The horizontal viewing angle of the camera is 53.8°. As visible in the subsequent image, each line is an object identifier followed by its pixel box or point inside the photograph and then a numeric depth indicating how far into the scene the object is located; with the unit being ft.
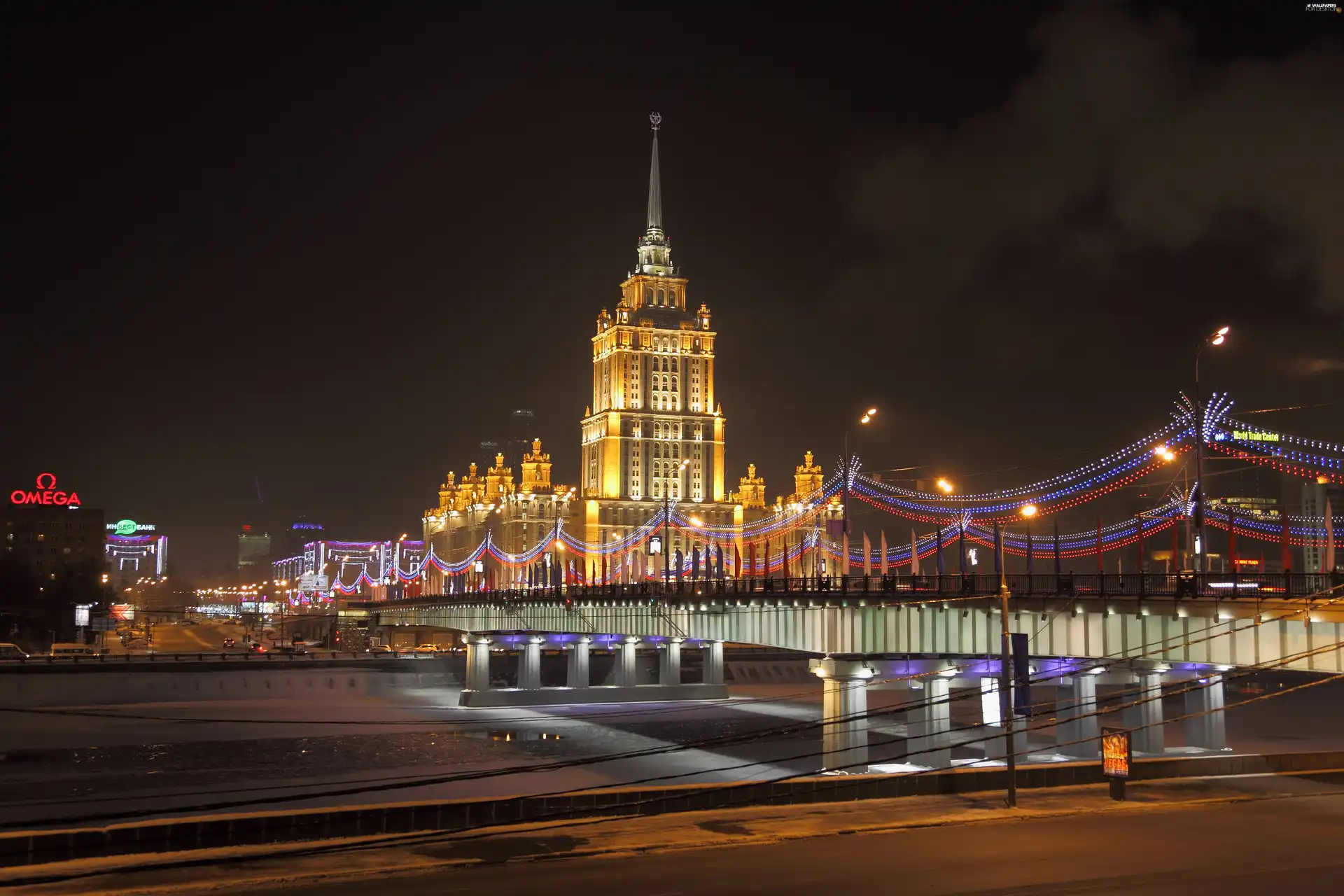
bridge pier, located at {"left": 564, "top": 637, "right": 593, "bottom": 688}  365.20
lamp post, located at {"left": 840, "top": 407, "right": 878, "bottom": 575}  185.78
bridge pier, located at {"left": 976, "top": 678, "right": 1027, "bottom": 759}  201.57
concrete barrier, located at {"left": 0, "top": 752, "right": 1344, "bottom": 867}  87.45
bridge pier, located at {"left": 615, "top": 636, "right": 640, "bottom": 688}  360.07
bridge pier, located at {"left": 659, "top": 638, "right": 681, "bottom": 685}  361.51
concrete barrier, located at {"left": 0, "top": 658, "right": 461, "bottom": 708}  323.37
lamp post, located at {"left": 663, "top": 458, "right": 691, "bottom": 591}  289.00
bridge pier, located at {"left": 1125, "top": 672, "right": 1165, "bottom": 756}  168.96
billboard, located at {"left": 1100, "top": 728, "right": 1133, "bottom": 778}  108.58
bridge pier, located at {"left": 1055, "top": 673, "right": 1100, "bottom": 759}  188.96
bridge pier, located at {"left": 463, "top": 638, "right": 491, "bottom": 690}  362.33
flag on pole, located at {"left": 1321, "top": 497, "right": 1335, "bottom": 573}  118.83
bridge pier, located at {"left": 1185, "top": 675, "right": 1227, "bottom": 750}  173.78
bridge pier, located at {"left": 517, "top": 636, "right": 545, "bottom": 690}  369.91
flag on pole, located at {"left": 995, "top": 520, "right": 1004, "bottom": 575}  149.89
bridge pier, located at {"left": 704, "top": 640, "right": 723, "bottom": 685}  364.38
